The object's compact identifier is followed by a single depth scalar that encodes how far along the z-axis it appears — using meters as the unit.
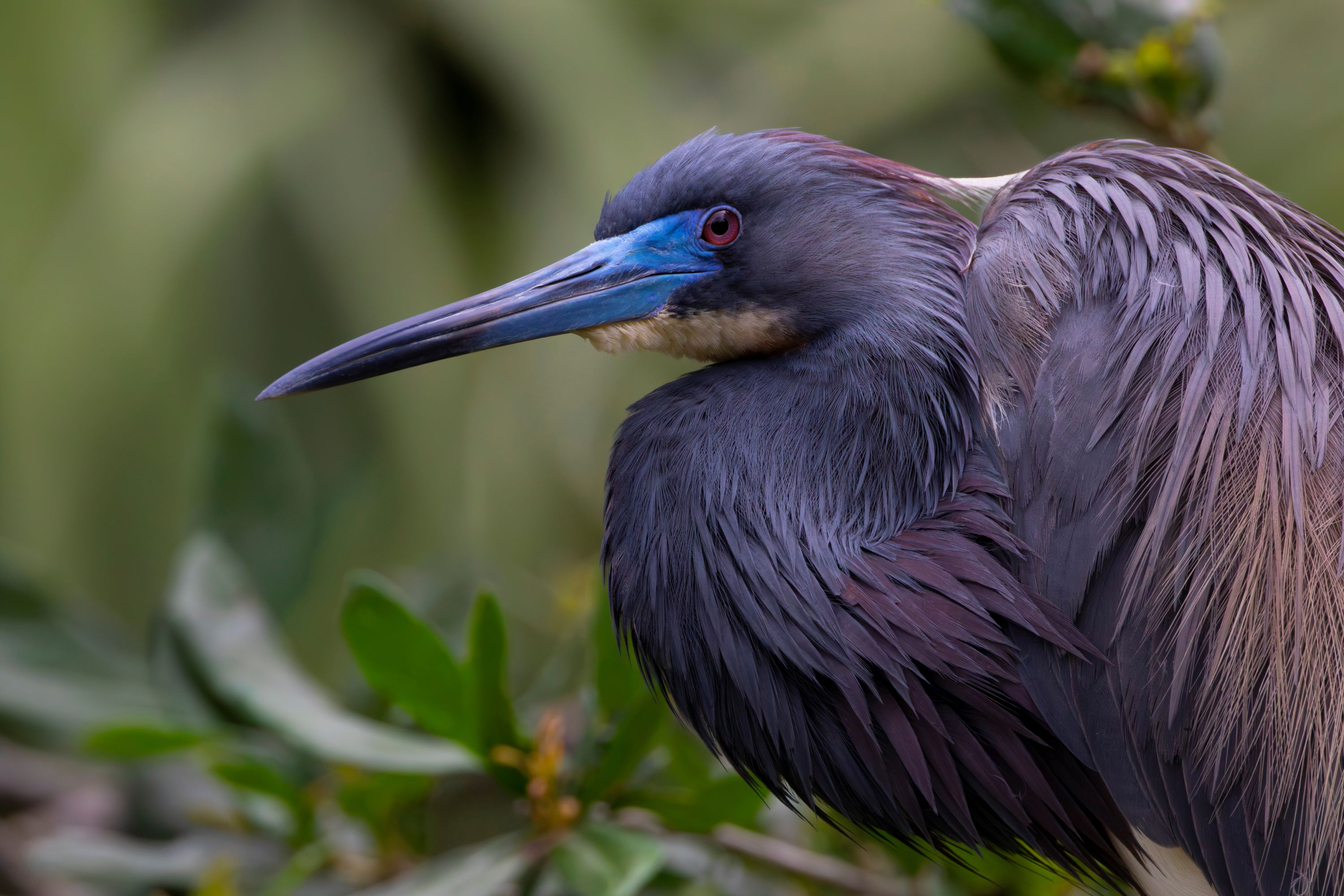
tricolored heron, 5.26
